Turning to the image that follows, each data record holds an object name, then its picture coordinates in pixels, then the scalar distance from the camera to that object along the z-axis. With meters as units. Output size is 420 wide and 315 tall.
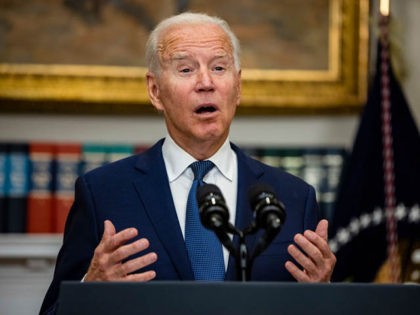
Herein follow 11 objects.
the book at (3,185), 9.34
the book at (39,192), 9.39
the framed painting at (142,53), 9.70
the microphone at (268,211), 3.92
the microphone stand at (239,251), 3.97
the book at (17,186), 9.35
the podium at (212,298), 3.77
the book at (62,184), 9.42
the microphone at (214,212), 3.92
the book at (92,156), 9.49
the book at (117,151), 9.53
